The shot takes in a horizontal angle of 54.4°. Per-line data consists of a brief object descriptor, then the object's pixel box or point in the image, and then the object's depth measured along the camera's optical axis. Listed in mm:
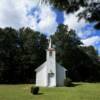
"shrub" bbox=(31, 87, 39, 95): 9830
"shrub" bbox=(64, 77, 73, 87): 14737
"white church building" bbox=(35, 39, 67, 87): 14982
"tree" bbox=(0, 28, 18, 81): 20326
